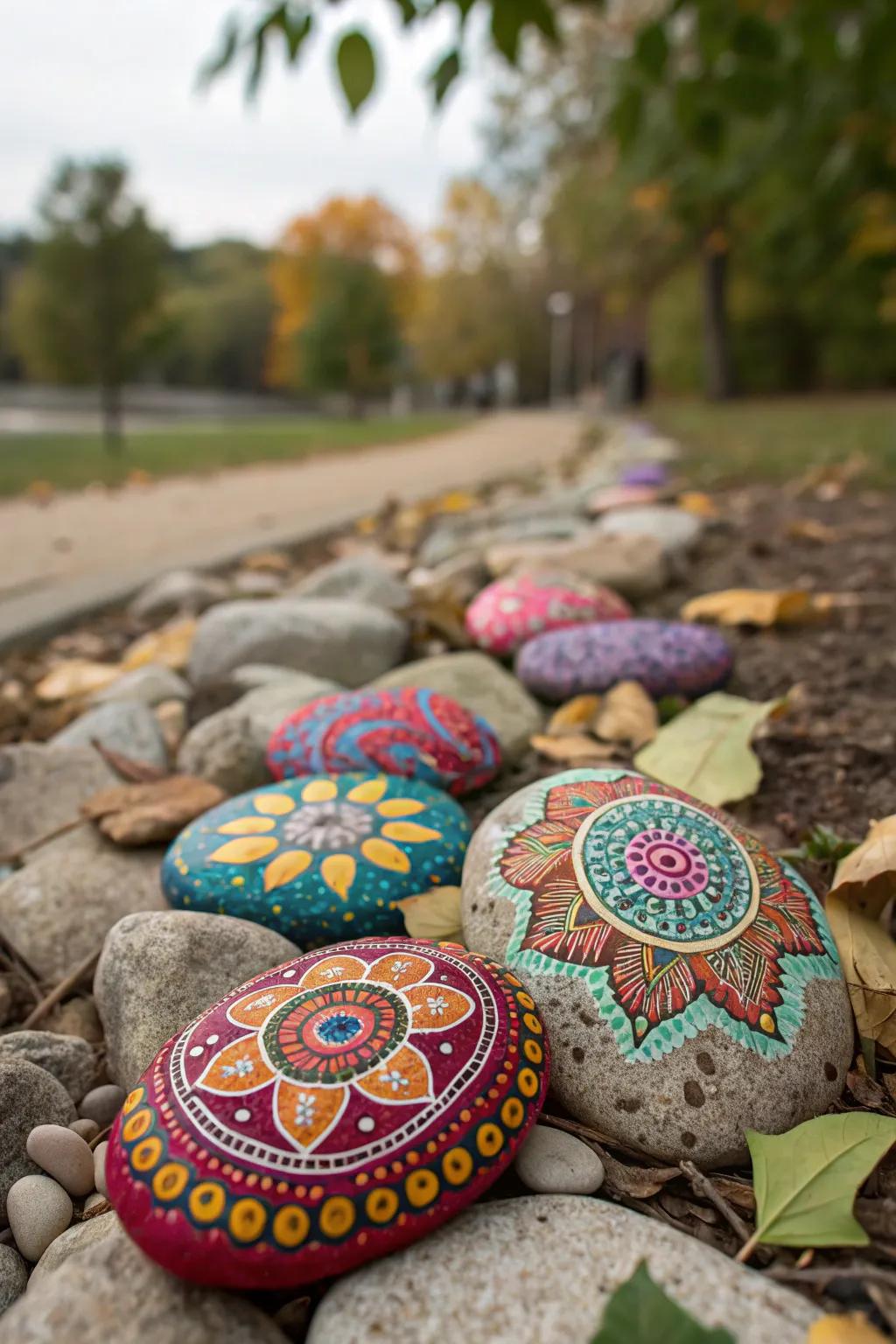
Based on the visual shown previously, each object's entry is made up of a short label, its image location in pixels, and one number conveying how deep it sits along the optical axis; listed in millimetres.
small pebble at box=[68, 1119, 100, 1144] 370
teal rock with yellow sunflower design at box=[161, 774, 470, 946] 416
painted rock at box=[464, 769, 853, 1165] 344
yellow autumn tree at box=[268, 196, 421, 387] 25724
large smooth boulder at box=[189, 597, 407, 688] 670
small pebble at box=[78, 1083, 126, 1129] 377
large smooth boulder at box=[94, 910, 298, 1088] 378
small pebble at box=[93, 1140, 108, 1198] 349
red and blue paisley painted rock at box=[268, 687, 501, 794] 507
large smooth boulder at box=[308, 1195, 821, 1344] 275
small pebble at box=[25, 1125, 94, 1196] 353
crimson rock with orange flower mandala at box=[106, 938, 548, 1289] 292
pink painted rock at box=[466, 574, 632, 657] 668
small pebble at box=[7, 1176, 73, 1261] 340
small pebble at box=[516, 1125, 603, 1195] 331
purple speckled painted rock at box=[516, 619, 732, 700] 586
